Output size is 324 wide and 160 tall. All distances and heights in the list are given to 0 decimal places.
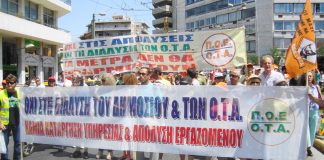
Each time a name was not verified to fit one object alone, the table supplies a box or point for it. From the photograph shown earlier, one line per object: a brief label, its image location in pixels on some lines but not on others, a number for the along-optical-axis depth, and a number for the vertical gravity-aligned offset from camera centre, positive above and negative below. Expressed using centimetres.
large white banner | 623 -67
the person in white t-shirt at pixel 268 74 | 706 +3
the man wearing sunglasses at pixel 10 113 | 792 -64
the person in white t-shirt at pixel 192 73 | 882 +6
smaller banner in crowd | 897 +52
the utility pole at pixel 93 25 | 2914 +334
